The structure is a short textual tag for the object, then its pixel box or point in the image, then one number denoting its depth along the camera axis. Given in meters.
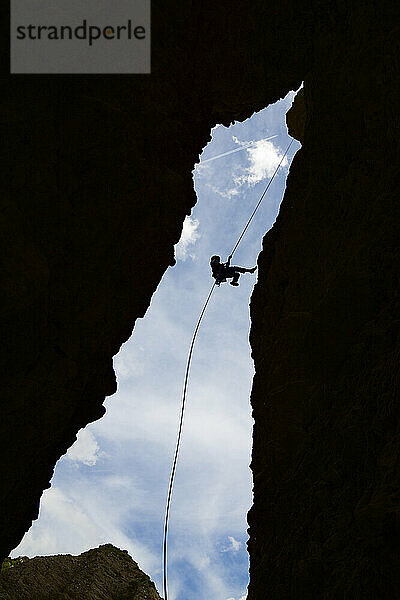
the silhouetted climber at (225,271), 11.40
